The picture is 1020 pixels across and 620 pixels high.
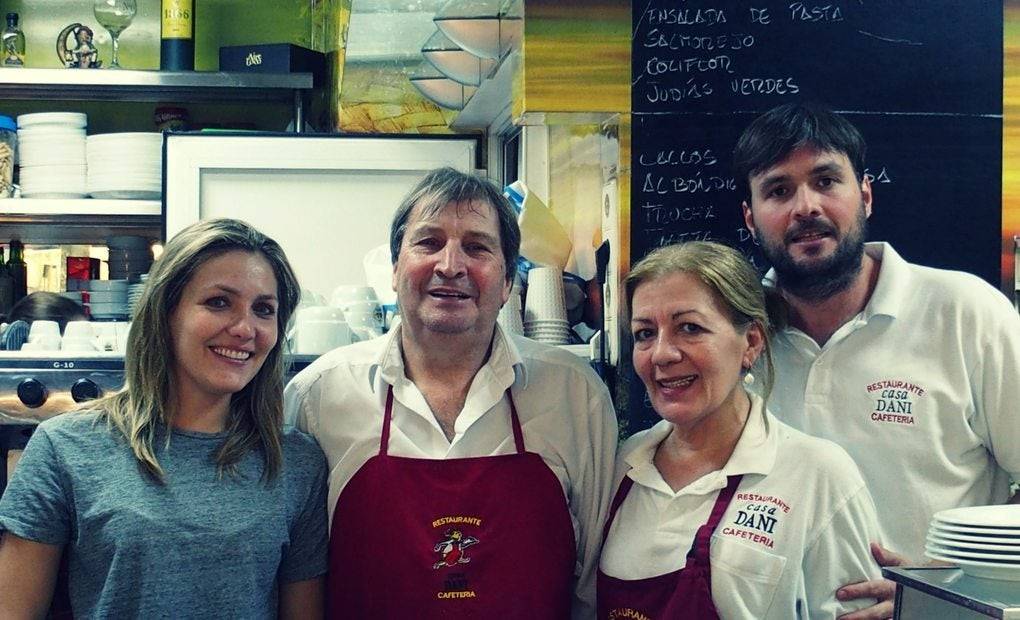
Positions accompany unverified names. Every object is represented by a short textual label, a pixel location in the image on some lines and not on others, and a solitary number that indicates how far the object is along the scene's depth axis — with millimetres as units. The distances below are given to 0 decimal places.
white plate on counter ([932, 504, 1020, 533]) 1561
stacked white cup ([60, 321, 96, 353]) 3484
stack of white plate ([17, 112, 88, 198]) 3986
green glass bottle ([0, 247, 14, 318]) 4398
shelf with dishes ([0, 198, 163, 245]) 4031
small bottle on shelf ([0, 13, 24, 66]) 4316
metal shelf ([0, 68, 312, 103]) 4176
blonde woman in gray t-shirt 1806
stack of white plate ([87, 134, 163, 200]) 3982
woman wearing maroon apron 1921
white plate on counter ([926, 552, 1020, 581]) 1526
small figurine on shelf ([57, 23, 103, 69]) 4293
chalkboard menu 2287
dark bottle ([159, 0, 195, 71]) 4191
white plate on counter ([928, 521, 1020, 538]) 1542
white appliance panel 3803
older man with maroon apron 2129
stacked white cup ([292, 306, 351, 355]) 3049
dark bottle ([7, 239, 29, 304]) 4512
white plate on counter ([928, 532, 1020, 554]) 1533
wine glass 4254
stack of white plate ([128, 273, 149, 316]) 3903
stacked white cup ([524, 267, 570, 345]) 2637
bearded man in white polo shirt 2090
